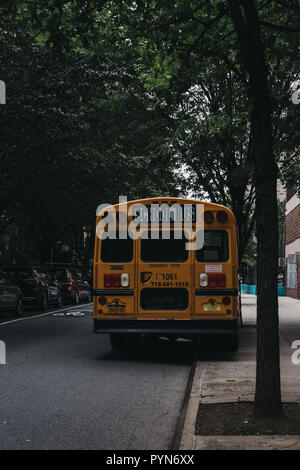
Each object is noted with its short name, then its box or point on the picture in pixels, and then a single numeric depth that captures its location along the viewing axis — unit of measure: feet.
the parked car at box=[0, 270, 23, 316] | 68.49
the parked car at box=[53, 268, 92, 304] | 102.89
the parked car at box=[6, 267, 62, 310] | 85.15
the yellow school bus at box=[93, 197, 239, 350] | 37.86
